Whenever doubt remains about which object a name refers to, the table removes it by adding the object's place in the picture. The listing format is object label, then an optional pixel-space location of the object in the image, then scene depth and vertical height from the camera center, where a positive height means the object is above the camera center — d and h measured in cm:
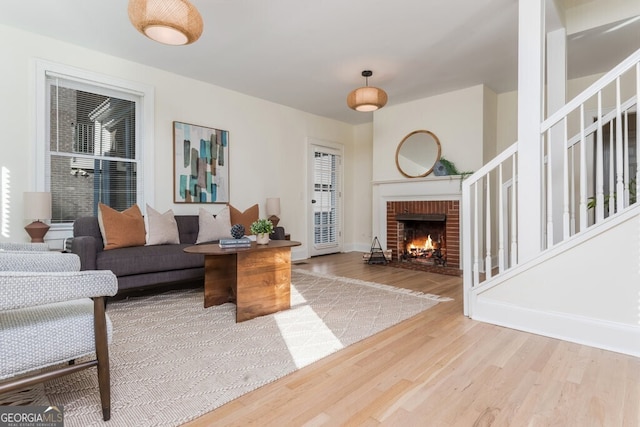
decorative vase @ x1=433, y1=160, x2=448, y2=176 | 491 +65
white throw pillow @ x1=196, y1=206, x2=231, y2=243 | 384 -15
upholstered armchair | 114 -41
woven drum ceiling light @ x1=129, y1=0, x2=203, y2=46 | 207 +126
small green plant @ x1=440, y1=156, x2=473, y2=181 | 484 +67
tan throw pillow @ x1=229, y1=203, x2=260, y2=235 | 429 -3
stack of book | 271 -23
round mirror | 516 +95
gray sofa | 281 -41
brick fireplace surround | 476 -11
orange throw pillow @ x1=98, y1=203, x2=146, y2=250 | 318 -13
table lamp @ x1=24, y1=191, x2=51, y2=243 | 307 +4
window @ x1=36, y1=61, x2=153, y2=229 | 348 +84
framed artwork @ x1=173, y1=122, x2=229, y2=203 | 433 +68
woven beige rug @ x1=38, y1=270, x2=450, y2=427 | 151 -83
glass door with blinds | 615 +27
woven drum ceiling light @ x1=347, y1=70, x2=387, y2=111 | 386 +134
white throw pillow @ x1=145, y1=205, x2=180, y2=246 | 347 -15
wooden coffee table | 260 -53
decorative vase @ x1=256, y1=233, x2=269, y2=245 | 289 -21
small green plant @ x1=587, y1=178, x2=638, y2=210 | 304 +18
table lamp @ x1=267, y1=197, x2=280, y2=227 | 508 +11
